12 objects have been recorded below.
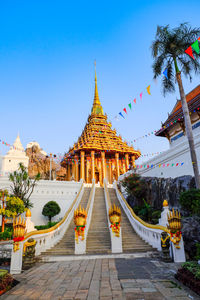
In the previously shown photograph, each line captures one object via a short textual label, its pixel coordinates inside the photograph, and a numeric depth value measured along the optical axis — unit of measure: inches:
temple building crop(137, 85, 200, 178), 571.5
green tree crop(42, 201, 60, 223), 770.2
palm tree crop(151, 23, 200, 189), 475.2
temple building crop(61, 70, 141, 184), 1253.1
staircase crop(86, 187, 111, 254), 361.1
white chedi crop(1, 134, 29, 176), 1198.3
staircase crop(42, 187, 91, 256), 351.3
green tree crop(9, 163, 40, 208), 736.7
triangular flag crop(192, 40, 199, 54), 357.4
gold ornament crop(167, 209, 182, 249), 269.9
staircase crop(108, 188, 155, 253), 353.7
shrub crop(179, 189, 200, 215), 357.4
